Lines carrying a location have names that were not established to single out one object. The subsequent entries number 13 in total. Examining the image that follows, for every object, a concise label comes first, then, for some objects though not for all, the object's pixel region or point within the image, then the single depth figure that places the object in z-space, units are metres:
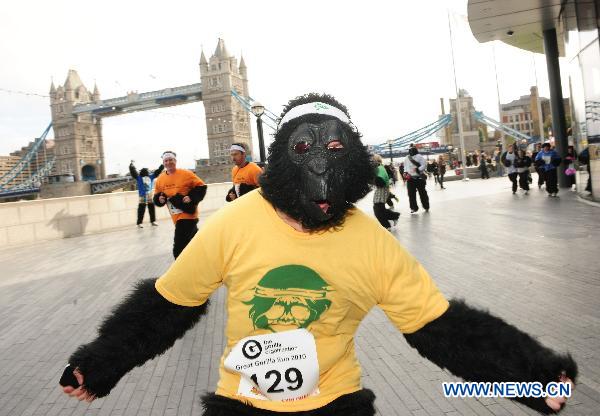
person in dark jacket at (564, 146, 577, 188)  16.06
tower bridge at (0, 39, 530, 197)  125.56
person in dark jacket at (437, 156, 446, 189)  28.22
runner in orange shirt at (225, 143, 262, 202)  7.92
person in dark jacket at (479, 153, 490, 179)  34.84
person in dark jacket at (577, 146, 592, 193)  13.38
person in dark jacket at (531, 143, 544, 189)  17.16
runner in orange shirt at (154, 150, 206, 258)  6.77
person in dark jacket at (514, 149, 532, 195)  17.42
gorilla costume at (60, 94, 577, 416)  1.64
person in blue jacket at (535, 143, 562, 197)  15.13
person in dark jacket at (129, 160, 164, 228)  16.34
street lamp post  15.99
